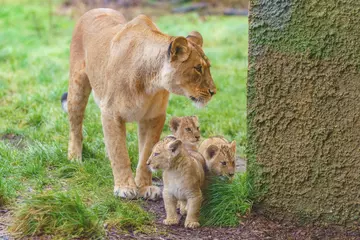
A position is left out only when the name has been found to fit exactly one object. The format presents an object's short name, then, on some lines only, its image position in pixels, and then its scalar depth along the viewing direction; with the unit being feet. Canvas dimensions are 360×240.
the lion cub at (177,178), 39.73
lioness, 41.70
